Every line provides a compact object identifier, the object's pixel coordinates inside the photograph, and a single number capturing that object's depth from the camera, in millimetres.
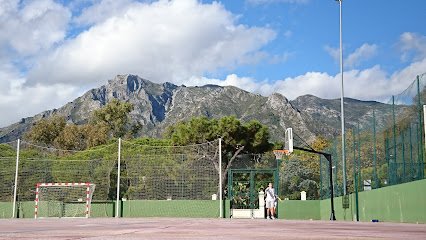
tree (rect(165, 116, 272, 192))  33500
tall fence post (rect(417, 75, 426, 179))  10891
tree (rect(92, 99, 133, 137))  53781
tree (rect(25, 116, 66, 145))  52219
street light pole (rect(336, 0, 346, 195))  17547
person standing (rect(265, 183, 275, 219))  19716
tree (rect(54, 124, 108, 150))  48253
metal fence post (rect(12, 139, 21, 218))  24172
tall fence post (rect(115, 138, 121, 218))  23719
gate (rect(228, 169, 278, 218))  23094
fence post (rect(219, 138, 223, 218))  22730
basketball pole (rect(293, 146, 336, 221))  18969
